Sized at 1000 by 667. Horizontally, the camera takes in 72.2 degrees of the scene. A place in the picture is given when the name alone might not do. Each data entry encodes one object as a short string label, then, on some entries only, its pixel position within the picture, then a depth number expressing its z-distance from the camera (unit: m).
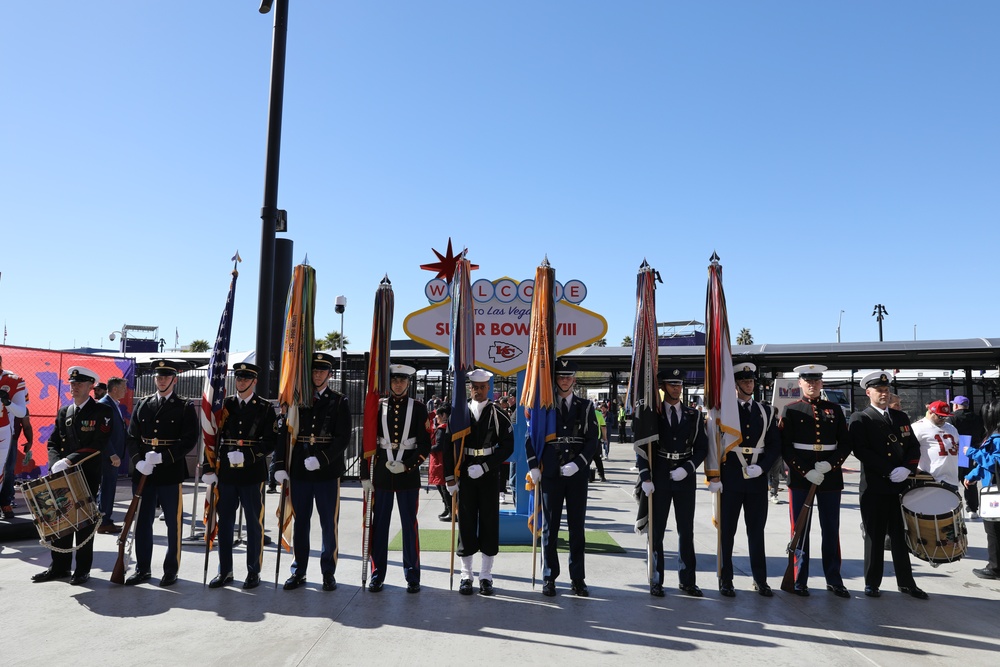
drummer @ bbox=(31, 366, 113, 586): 6.50
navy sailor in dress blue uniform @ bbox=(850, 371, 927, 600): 6.38
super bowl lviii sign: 9.25
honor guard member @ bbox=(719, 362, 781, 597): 6.36
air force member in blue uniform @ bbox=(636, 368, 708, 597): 6.34
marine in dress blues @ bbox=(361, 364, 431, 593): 6.34
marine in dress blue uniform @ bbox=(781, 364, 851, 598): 6.34
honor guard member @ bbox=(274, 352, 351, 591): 6.43
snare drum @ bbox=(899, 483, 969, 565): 6.18
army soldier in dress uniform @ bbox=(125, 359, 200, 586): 6.50
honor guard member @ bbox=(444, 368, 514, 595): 6.33
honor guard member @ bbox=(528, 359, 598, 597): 6.30
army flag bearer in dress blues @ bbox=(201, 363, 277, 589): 6.45
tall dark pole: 8.08
